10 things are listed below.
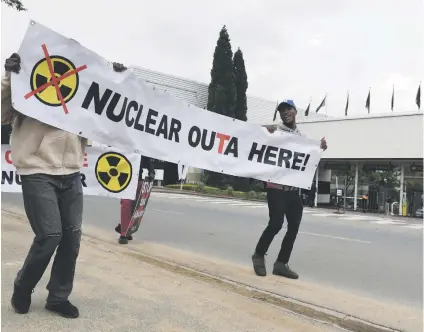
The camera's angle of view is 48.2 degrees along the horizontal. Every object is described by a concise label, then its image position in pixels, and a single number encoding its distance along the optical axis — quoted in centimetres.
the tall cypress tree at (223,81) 3941
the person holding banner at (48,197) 351
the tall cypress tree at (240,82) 4111
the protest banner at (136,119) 376
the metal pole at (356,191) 2664
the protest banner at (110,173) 659
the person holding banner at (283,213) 564
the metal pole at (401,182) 2447
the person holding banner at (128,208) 784
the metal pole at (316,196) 2772
